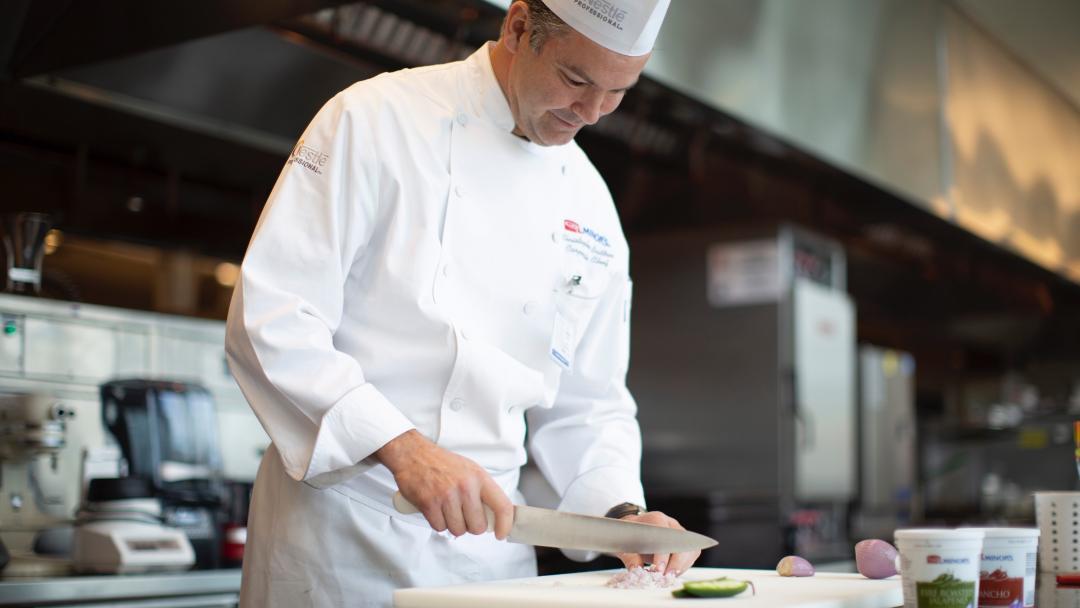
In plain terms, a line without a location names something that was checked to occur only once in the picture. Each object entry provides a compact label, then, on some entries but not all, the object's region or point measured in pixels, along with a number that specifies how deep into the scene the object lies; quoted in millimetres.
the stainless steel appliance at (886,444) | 5699
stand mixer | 2701
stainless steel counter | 2215
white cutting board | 1164
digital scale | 2518
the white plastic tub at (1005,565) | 1340
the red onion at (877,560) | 1554
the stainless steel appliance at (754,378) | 4395
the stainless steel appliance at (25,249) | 2865
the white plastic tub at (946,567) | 1209
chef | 1393
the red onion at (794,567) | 1537
